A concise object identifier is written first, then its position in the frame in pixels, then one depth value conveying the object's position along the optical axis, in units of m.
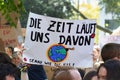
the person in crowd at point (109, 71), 5.15
